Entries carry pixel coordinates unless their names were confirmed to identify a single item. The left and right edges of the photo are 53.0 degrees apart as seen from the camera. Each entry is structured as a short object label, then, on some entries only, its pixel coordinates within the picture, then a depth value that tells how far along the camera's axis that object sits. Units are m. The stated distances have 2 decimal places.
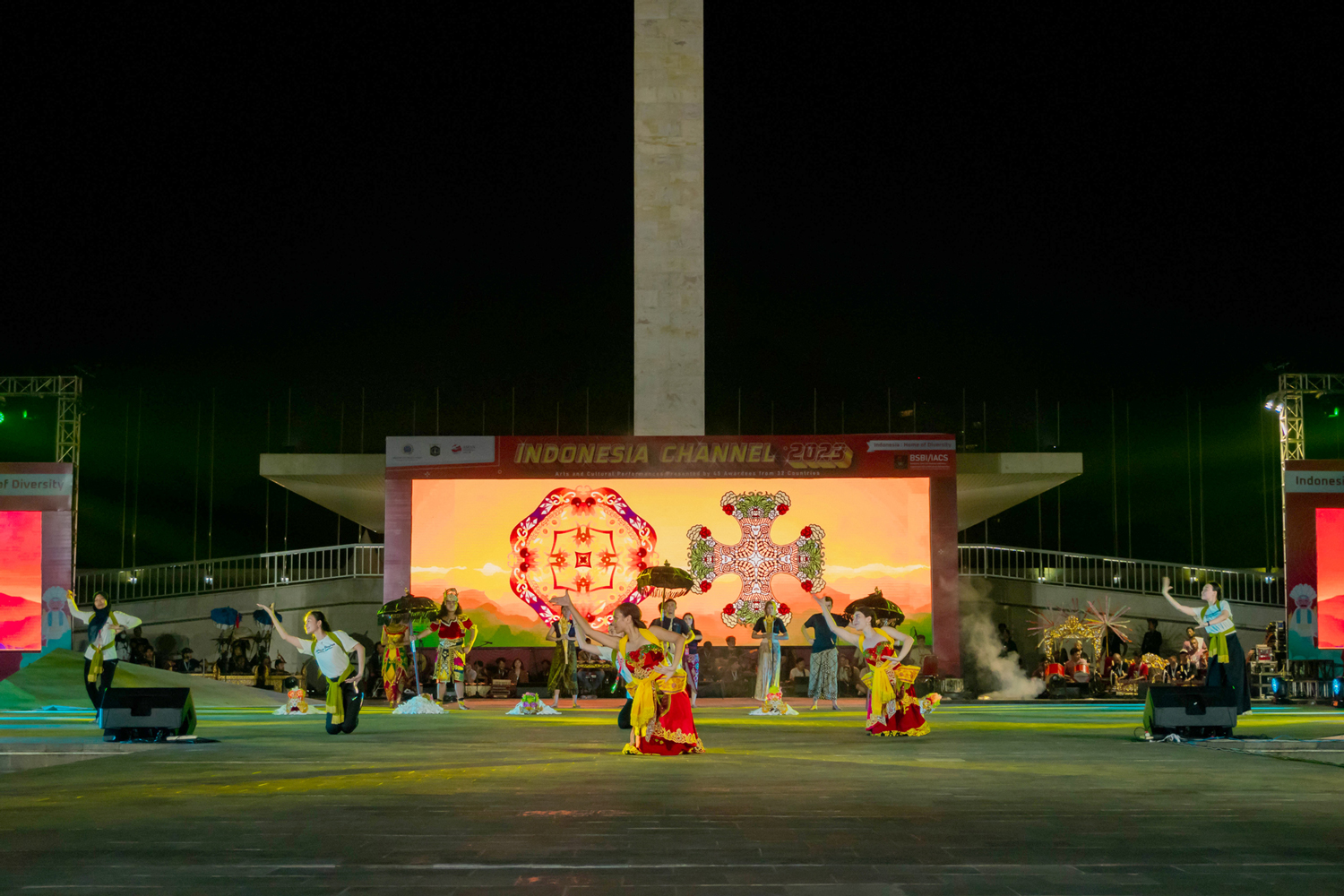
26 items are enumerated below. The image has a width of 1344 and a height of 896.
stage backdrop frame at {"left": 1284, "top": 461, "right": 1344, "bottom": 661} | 23.62
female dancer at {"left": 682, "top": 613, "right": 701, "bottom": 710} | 19.30
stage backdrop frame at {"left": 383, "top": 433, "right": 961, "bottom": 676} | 24.11
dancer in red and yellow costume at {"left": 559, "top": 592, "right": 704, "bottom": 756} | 11.09
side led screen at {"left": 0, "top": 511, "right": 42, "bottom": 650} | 24.03
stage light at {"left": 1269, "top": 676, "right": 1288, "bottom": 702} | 22.03
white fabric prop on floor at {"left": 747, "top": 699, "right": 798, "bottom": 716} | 17.39
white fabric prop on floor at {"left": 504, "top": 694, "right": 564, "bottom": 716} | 17.72
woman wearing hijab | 15.53
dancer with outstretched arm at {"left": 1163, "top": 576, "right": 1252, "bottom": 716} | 13.27
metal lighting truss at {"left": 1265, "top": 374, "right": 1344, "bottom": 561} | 23.69
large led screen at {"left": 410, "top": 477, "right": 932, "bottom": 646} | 24.06
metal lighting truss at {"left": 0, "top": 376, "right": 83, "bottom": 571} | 23.81
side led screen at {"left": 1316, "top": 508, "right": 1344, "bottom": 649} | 23.73
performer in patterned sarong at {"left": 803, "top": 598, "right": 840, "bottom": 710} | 19.14
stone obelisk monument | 27.44
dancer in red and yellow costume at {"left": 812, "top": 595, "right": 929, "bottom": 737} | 13.03
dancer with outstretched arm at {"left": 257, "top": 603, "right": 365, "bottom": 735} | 13.15
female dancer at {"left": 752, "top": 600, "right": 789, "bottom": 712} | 18.73
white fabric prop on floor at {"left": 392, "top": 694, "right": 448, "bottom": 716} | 17.97
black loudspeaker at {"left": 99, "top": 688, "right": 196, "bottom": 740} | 12.27
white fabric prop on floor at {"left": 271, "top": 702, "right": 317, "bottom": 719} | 17.72
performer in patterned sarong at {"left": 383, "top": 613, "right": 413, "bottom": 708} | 18.98
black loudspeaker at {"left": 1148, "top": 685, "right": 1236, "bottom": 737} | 12.38
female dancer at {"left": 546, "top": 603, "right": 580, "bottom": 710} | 18.67
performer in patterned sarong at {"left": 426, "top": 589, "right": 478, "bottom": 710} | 19.19
